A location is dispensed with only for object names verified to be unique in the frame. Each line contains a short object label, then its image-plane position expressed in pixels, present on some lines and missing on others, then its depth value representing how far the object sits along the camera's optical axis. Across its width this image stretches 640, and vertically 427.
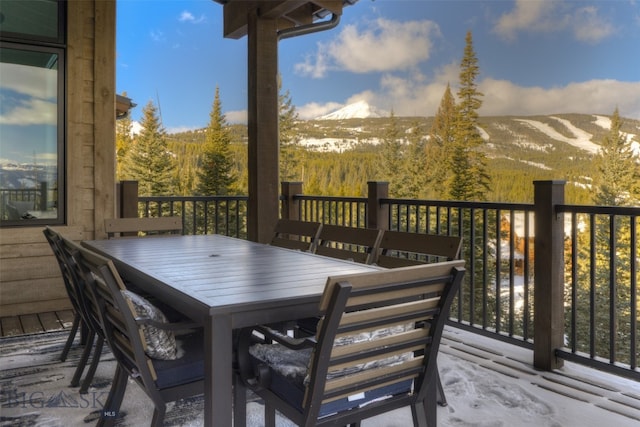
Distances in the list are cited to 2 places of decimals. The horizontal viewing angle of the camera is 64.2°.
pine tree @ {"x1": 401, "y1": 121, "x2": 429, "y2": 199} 26.10
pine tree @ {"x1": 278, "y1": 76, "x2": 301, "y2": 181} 24.58
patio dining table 1.57
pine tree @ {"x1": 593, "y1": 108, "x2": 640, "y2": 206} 23.75
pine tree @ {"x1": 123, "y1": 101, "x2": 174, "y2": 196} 26.17
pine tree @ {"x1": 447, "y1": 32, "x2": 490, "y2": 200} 26.89
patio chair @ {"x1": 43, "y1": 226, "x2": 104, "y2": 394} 2.41
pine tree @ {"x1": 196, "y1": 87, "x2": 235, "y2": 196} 25.73
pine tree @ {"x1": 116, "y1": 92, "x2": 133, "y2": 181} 26.27
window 4.22
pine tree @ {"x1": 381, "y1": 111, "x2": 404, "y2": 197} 25.04
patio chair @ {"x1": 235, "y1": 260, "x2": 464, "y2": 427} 1.44
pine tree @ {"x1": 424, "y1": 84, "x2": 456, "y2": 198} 26.61
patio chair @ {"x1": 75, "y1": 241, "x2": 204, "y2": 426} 1.69
